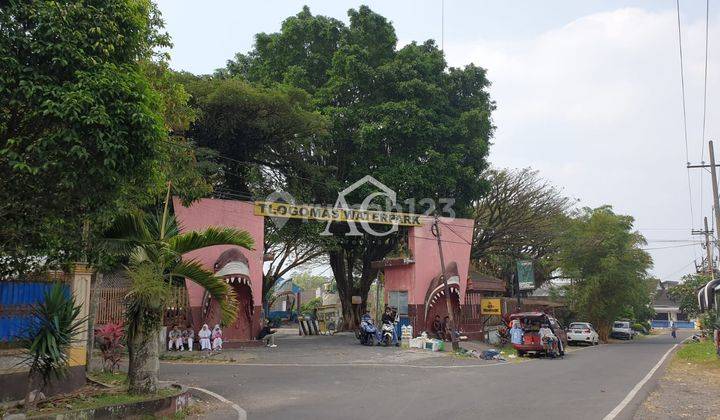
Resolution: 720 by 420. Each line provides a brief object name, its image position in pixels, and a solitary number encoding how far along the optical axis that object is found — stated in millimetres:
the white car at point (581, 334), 32750
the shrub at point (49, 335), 8047
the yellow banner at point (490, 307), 28734
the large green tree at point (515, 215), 34969
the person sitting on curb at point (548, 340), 21452
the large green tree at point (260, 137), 22000
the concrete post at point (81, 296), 10336
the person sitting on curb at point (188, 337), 19453
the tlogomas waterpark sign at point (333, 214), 22203
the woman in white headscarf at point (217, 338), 19048
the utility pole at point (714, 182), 21766
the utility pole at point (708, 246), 34969
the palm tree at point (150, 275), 9867
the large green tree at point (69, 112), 6715
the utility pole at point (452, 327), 22203
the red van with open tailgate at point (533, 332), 21453
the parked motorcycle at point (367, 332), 23109
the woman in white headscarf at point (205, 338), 18859
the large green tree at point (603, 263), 34250
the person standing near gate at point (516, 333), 21828
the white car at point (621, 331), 42406
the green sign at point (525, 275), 30719
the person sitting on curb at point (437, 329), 25281
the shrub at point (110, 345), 13172
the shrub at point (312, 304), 59712
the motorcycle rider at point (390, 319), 23750
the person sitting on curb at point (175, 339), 19312
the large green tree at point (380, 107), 26375
